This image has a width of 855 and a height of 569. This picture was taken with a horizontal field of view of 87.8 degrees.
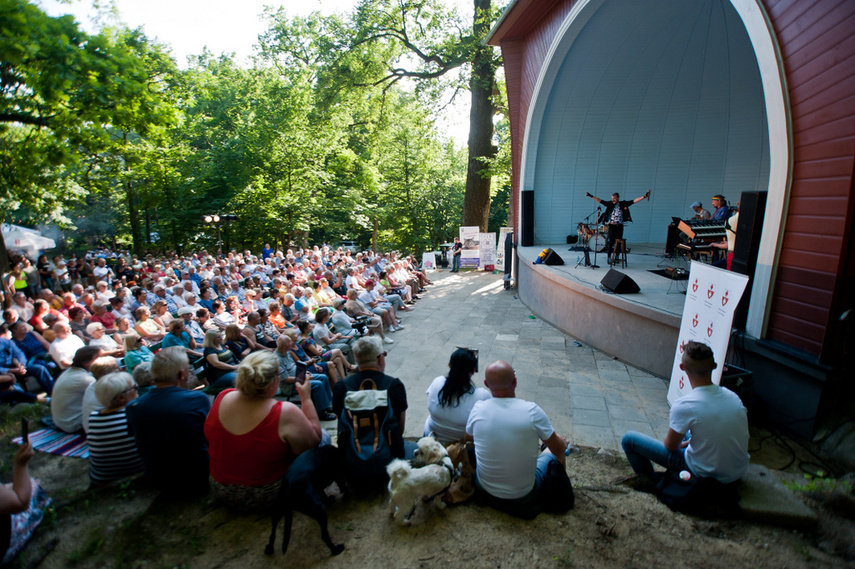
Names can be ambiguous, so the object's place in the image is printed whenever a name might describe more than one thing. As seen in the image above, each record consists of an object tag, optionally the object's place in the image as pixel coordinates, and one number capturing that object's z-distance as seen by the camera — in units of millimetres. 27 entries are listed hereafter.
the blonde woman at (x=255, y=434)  2480
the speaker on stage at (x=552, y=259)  9711
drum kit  9417
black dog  2344
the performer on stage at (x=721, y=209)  7894
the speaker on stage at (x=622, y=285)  6668
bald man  2555
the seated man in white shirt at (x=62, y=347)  5215
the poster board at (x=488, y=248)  16219
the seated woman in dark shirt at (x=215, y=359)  5007
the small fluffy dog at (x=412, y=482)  2504
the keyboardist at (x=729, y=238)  6429
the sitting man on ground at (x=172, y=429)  2748
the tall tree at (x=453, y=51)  16062
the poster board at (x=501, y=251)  15750
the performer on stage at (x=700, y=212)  9149
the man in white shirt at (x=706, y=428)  2717
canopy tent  17797
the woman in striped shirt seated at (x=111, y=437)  3012
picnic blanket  3645
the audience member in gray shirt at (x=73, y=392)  3863
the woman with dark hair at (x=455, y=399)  3160
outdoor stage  5879
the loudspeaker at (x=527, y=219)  13078
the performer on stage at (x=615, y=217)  9156
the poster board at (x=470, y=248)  16578
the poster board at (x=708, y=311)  3818
